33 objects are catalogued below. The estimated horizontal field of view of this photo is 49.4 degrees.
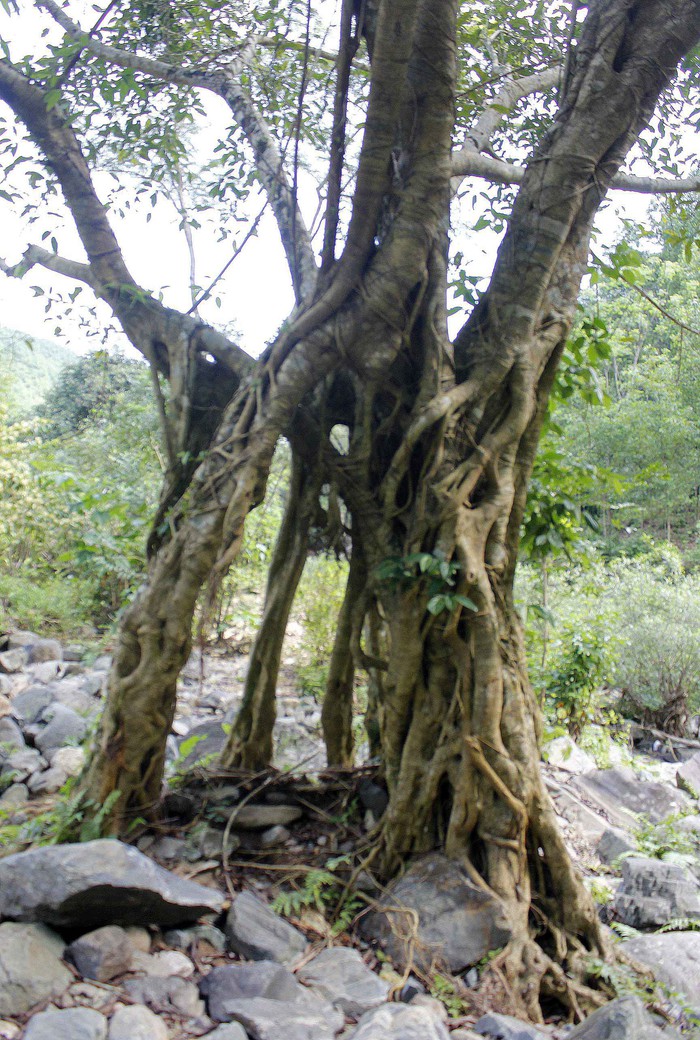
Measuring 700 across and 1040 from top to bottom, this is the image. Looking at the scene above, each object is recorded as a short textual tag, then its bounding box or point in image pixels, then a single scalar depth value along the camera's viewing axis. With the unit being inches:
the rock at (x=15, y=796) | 182.1
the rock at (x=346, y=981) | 109.0
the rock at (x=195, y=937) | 115.5
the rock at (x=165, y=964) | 105.7
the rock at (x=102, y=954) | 100.3
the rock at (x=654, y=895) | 152.7
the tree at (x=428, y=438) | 132.2
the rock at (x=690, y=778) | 262.7
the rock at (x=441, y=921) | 123.5
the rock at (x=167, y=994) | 98.3
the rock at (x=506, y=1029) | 103.3
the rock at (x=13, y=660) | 298.8
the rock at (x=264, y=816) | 157.5
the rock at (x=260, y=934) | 118.0
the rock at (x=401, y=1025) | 91.9
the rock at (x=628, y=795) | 231.9
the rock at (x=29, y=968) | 90.7
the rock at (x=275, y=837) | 155.3
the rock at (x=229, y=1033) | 90.0
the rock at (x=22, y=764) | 196.7
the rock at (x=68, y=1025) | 83.4
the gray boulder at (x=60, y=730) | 220.4
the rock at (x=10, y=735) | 214.4
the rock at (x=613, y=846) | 187.8
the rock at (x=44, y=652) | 312.7
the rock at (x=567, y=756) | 256.1
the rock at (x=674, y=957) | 129.0
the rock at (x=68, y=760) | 195.5
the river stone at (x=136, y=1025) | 88.2
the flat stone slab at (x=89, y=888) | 104.2
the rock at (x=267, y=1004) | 94.9
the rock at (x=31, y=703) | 242.1
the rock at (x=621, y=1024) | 92.7
